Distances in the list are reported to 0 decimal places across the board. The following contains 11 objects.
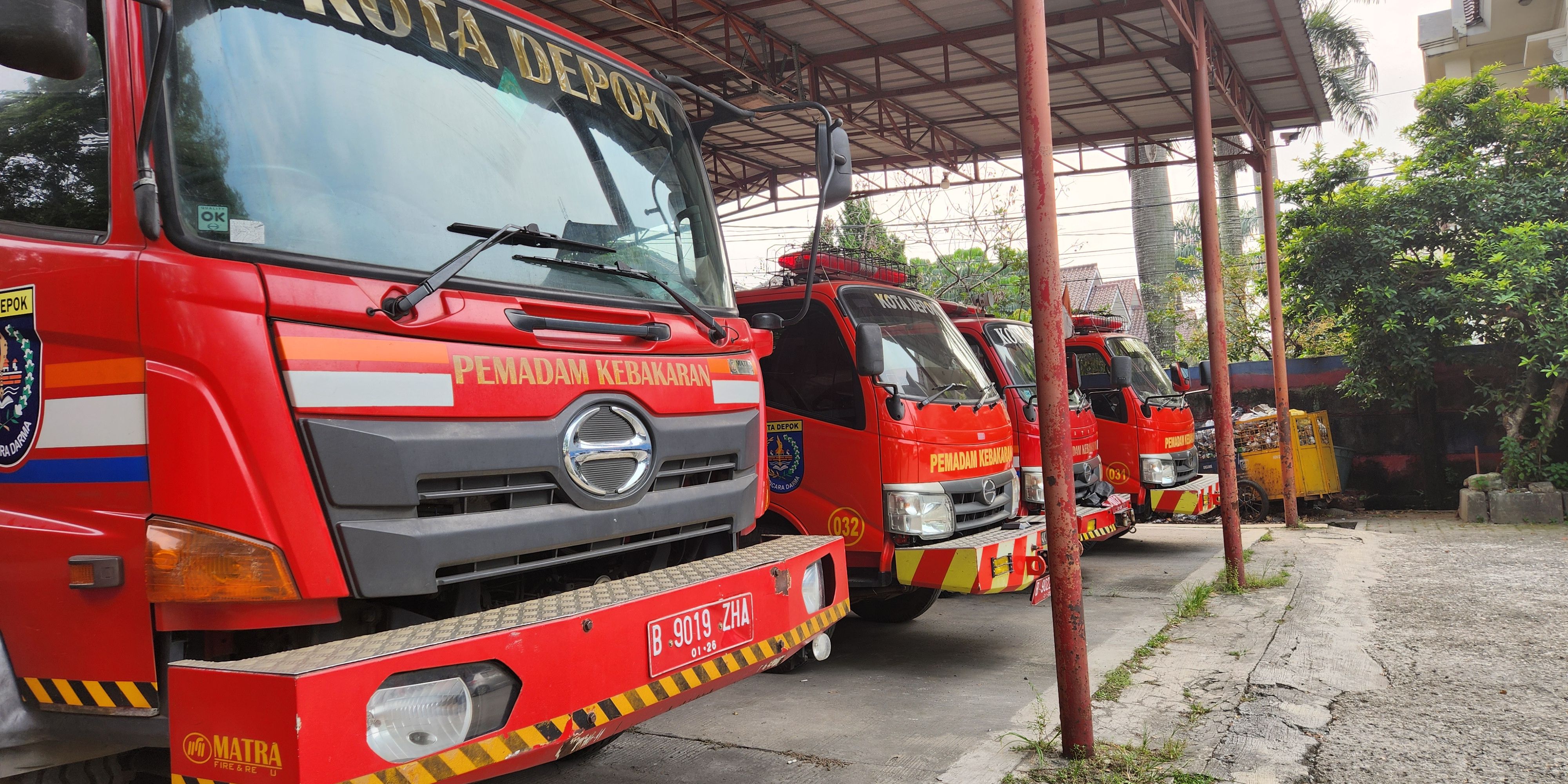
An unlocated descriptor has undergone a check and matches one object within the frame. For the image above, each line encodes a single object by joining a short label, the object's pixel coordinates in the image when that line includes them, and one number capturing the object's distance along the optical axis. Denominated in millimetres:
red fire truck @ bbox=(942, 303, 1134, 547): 7707
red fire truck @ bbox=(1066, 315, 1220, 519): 9273
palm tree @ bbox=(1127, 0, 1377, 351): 21188
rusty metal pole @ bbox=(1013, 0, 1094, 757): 3979
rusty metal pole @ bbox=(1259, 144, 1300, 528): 11031
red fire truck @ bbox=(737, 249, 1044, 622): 5402
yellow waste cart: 12000
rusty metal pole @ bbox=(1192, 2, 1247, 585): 7508
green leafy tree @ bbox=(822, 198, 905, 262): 23375
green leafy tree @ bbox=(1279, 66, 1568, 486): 10945
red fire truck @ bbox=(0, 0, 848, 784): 2141
